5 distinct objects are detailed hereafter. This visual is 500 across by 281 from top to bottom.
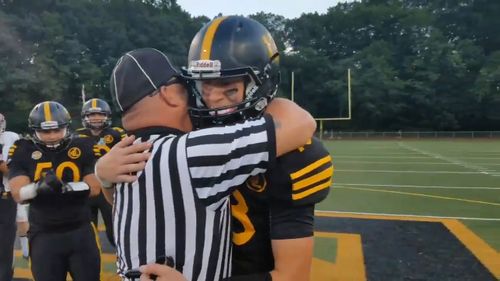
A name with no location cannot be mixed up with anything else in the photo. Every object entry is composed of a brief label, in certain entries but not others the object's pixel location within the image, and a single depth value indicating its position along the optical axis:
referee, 1.35
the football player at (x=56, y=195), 3.43
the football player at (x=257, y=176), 1.47
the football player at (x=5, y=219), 4.21
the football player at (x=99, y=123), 5.95
